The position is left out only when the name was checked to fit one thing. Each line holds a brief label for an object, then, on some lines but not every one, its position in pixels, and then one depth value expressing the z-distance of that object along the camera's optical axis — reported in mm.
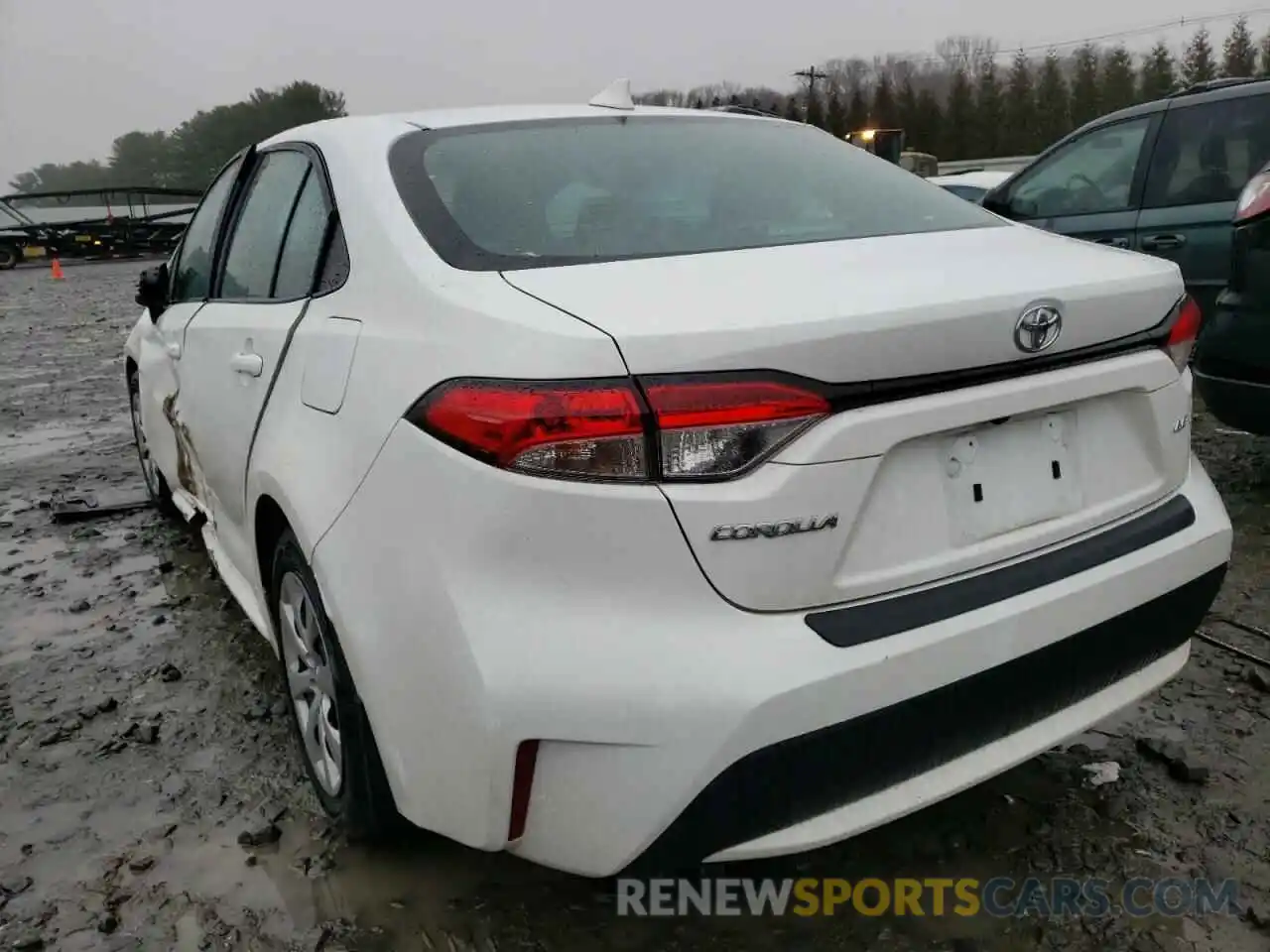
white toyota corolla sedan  1500
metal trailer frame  26672
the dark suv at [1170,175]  4902
